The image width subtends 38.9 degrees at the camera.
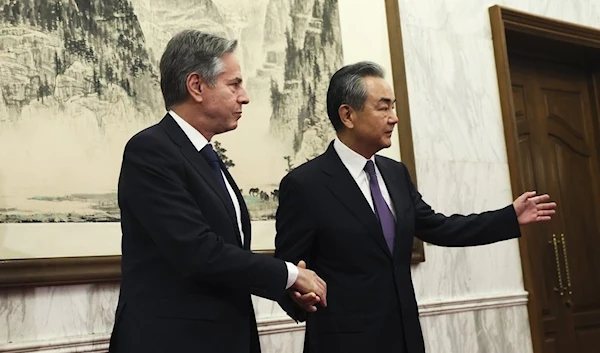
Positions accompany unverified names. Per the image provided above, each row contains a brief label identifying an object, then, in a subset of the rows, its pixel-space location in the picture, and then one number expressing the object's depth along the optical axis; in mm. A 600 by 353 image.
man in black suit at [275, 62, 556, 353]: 2533
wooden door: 4844
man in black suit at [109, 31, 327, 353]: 1952
